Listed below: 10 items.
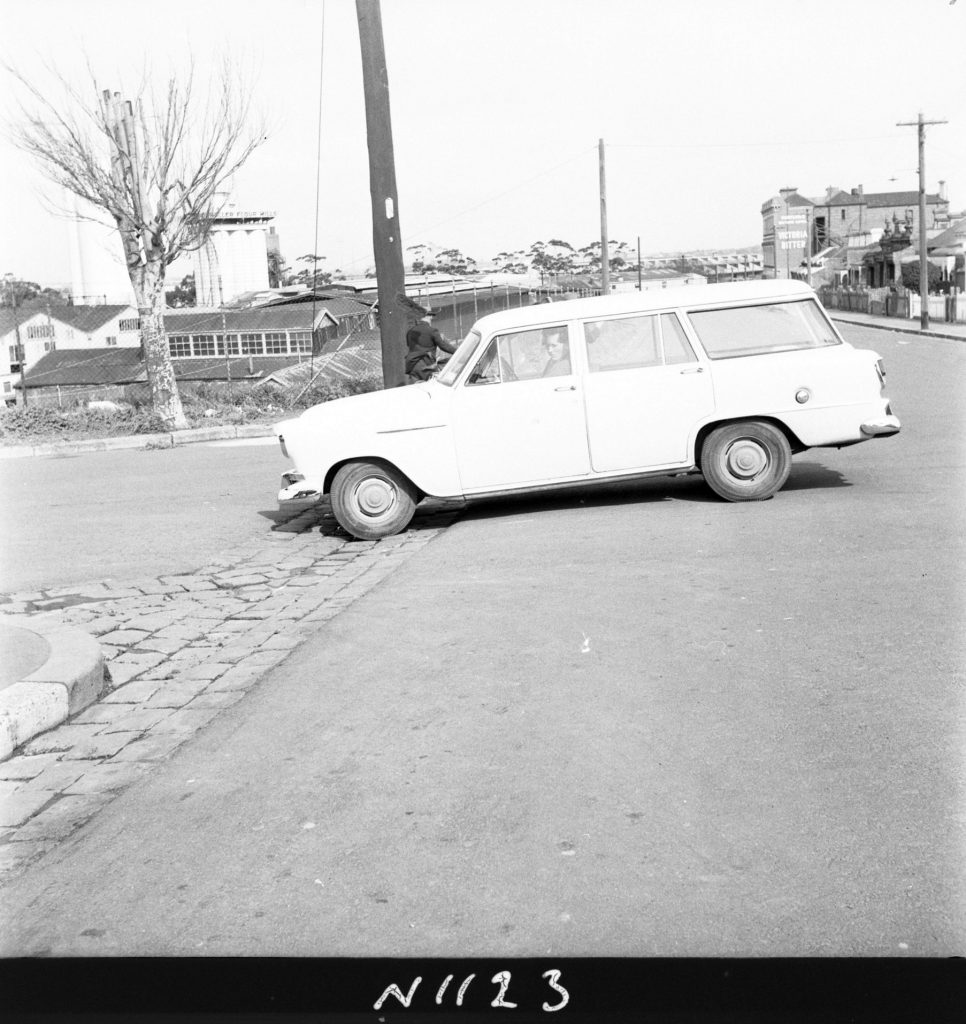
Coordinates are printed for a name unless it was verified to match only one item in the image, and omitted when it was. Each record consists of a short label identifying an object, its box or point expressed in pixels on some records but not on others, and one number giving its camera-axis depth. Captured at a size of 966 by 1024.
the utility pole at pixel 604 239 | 54.80
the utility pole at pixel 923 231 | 50.50
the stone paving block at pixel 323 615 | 7.32
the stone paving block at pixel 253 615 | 7.48
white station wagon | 9.73
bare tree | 19.03
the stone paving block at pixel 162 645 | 6.83
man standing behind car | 15.82
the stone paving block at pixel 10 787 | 4.84
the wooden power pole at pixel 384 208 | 15.88
